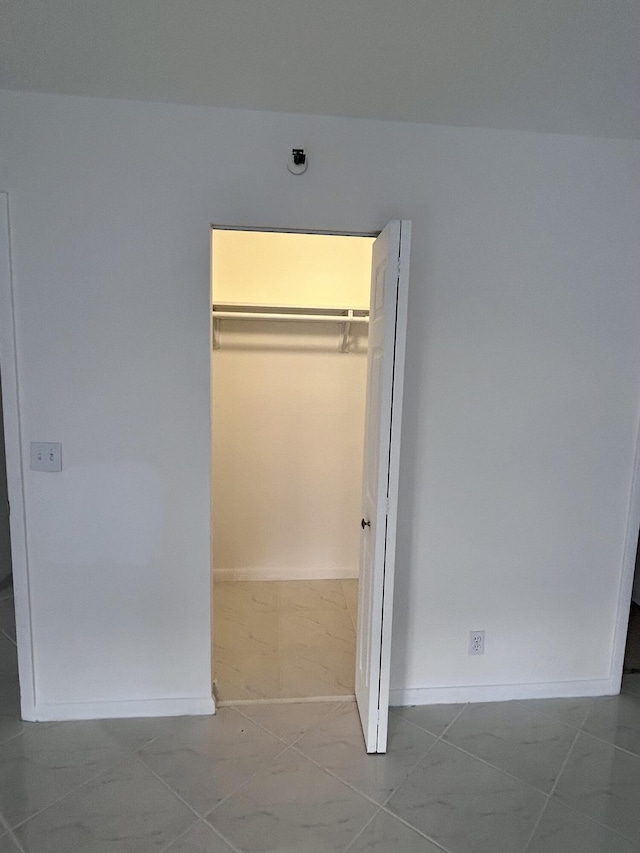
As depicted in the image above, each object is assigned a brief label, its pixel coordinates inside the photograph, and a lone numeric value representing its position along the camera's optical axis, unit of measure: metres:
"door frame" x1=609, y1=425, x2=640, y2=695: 2.34
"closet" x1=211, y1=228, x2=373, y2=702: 3.26
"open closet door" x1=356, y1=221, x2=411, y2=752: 1.76
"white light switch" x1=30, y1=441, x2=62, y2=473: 2.04
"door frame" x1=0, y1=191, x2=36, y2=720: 1.93
